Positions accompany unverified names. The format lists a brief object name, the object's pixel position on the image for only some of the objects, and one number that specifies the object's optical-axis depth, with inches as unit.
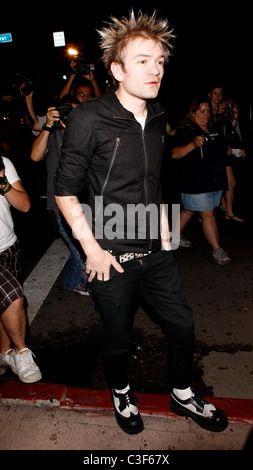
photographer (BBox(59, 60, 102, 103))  200.4
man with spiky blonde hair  67.0
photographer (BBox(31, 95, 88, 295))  128.2
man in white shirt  96.0
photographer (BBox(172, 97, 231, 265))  160.9
